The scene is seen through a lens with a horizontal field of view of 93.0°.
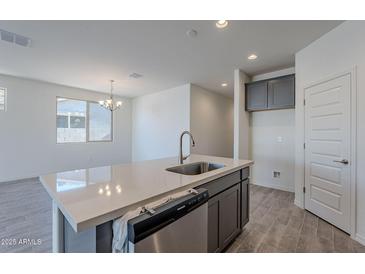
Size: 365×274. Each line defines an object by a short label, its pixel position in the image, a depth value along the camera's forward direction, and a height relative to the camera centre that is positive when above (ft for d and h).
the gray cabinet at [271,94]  11.62 +3.15
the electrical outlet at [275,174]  13.03 -2.77
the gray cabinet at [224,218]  5.09 -2.65
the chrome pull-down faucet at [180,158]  7.07 -0.87
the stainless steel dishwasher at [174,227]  2.77 -1.69
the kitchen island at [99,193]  2.76 -1.15
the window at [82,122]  17.60 +1.62
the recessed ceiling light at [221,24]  7.48 +5.01
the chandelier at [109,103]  15.70 +3.06
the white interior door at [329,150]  7.32 -0.56
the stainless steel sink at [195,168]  6.57 -1.26
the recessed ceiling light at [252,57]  10.64 +5.06
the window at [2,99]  14.30 +3.02
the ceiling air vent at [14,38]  8.23 +4.83
